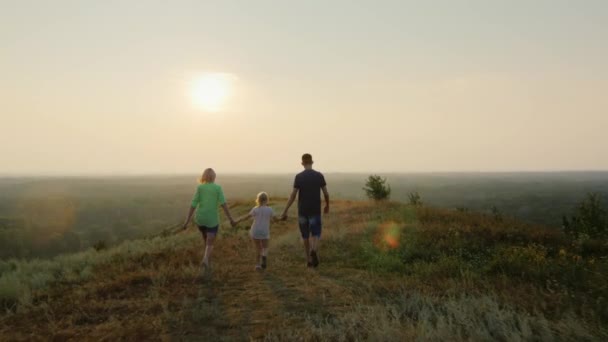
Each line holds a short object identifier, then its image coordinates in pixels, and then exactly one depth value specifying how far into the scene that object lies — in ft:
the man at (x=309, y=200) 29.89
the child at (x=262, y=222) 29.48
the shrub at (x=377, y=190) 77.92
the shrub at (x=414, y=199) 68.80
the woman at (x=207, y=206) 29.43
